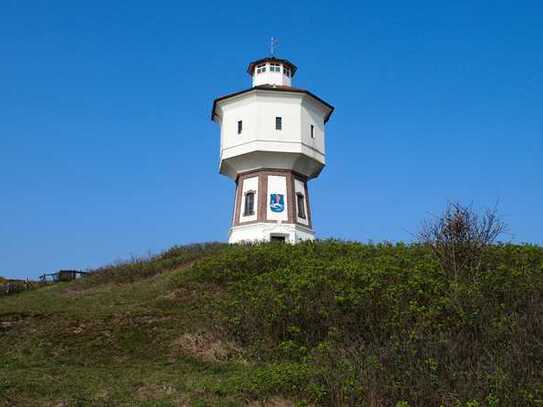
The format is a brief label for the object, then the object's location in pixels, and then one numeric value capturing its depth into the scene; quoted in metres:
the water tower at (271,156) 28.80
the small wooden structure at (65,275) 27.58
